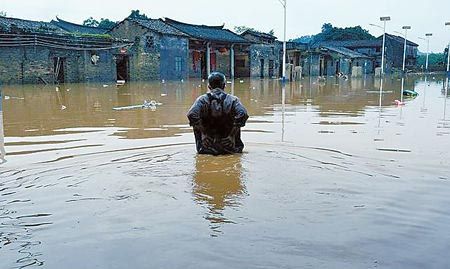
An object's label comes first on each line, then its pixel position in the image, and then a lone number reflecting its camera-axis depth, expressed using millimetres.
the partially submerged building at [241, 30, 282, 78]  48938
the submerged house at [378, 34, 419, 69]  75375
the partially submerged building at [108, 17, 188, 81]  37094
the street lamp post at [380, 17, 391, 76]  50250
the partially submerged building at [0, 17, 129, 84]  28938
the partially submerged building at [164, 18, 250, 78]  42000
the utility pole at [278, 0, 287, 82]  29959
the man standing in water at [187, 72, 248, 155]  6593
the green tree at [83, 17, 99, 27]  63312
